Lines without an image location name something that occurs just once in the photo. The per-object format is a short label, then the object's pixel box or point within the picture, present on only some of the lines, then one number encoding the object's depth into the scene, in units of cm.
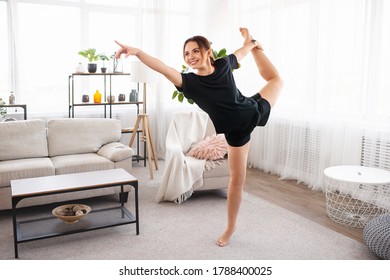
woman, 254
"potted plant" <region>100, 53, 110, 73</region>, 539
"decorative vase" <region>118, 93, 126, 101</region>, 580
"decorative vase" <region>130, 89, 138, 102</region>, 587
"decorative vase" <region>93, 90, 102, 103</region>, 562
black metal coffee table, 299
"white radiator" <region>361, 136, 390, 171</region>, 396
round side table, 348
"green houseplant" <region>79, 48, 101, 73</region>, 532
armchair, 399
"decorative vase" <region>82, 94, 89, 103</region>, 555
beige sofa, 366
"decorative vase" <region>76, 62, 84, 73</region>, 540
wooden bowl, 311
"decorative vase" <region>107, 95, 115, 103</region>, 560
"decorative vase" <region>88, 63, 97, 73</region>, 541
